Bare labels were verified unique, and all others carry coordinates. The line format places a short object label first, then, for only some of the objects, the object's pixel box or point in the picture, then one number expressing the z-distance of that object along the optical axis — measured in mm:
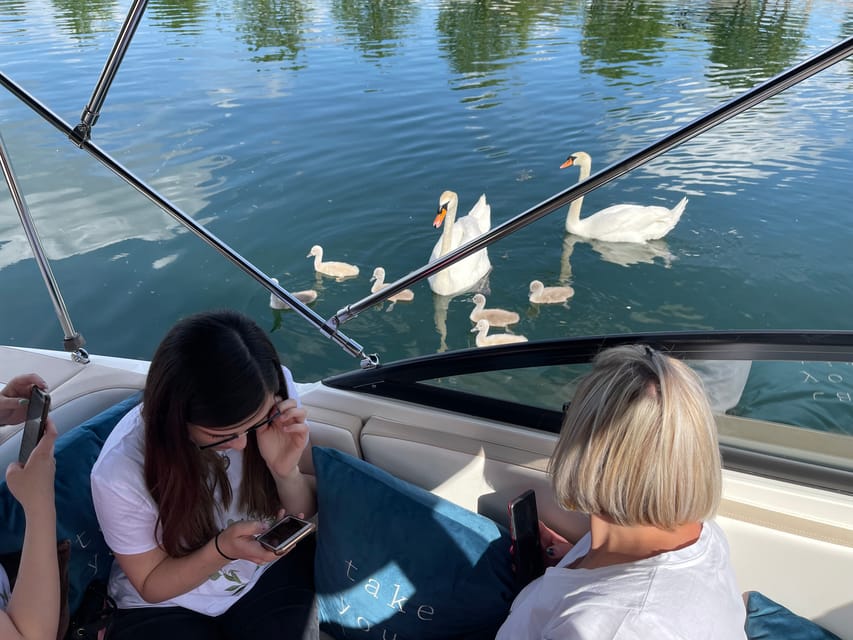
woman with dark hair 1179
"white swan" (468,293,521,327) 4547
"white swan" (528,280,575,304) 4875
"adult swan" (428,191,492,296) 5020
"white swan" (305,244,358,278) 5273
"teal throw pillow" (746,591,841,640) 1248
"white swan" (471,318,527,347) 4160
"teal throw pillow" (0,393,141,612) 1295
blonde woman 949
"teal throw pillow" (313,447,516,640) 1381
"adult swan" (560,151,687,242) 5637
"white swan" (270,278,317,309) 4866
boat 1262
